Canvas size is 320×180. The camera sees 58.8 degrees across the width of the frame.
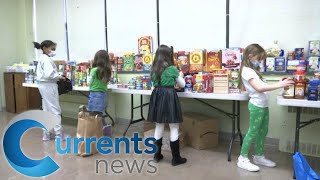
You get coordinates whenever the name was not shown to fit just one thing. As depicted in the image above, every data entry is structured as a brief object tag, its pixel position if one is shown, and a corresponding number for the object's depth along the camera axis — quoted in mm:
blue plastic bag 2066
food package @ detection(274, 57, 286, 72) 3344
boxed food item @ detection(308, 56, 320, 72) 3109
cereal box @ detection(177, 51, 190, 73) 3945
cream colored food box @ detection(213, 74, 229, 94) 3137
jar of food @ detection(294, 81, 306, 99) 2559
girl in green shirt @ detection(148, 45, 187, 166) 2943
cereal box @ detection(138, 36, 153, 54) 4526
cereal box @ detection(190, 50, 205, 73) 3840
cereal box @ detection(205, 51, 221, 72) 3742
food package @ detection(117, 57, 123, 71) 4801
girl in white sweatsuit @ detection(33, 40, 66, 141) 3916
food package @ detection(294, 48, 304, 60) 3246
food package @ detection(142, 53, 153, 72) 4414
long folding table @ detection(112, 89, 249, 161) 3016
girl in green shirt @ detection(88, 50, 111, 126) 3533
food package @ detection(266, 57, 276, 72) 3410
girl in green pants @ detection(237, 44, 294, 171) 2734
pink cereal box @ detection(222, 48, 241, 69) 3607
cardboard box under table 3604
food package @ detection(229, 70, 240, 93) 3110
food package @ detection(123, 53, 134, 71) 4670
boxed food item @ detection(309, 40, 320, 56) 3143
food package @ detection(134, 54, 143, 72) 4555
